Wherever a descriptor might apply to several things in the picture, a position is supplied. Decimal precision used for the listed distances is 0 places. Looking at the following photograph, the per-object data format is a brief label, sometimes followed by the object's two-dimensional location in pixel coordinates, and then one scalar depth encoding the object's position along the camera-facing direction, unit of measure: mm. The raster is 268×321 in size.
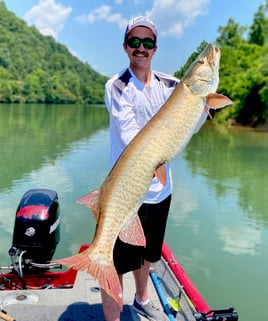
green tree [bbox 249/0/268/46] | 48750
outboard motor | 3623
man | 2264
